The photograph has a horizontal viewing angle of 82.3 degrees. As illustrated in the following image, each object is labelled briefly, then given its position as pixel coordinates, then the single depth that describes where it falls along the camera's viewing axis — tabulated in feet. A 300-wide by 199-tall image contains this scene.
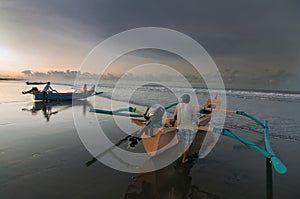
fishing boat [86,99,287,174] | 15.48
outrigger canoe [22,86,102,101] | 54.61
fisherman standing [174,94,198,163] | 16.25
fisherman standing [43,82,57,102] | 54.90
